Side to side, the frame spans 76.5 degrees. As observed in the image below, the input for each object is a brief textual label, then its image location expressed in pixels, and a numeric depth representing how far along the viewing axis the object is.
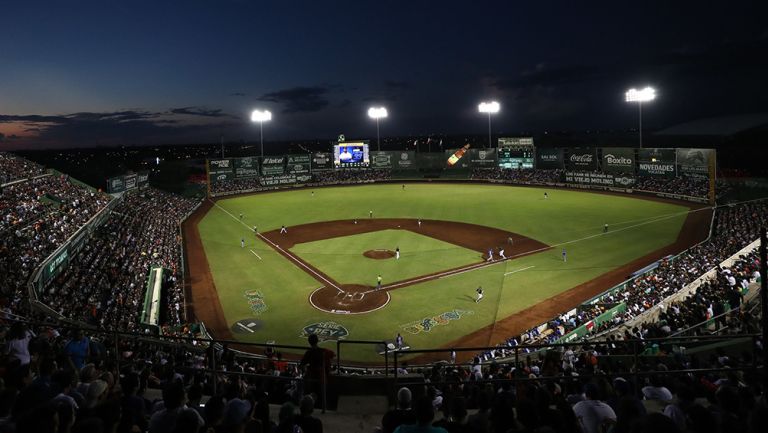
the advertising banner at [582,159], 69.31
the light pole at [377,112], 85.94
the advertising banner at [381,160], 88.12
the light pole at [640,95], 63.39
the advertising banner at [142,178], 59.41
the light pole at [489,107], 80.19
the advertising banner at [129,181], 53.62
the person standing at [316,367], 7.70
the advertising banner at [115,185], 49.75
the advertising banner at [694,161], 54.22
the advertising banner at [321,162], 82.12
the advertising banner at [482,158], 83.14
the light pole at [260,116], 78.12
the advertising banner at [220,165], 71.75
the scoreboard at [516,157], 77.88
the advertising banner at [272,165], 78.12
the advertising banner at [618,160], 64.06
